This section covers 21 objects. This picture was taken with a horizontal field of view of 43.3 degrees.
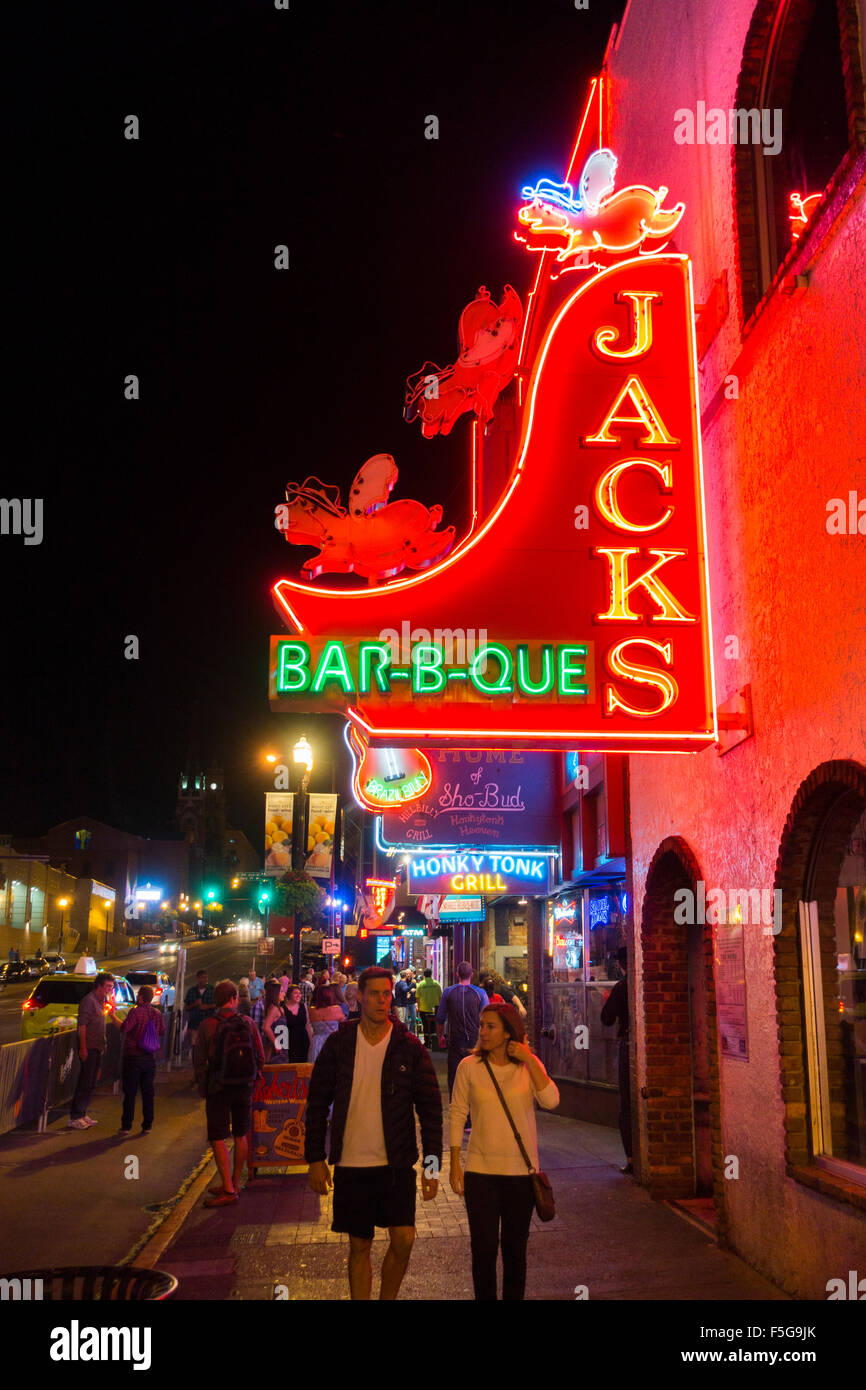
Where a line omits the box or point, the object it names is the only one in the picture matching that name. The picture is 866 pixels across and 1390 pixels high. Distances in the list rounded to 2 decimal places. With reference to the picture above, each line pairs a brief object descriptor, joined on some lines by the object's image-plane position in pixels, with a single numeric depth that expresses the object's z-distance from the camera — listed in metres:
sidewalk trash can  3.70
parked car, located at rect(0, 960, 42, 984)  49.81
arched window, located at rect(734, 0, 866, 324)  6.84
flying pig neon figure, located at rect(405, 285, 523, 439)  14.12
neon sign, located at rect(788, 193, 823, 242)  7.42
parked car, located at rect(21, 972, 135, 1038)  19.47
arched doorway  9.54
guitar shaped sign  12.90
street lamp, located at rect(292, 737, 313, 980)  23.45
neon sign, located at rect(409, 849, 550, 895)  15.55
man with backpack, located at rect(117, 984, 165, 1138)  13.37
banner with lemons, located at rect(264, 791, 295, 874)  23.69
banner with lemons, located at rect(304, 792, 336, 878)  25.72
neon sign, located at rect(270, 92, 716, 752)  7.71
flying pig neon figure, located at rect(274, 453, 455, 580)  9.66
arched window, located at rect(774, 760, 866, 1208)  6.20
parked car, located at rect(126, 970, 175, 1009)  35.42
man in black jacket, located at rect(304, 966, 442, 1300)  5.74
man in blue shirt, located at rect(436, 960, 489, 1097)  12.72
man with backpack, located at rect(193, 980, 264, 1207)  9.57
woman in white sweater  5.69
